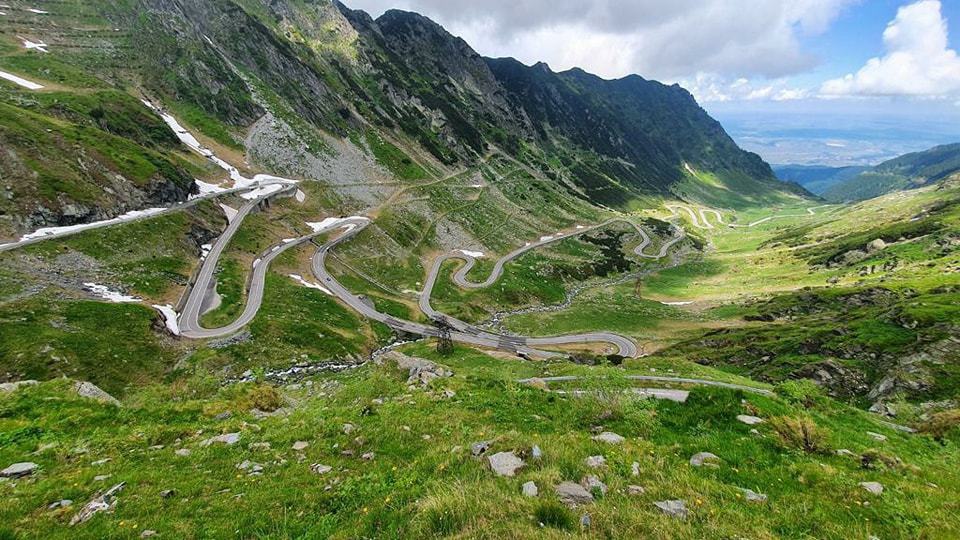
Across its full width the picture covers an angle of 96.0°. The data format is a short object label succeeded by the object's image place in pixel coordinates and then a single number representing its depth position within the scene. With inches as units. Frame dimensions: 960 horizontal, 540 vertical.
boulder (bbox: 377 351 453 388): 1212.7
